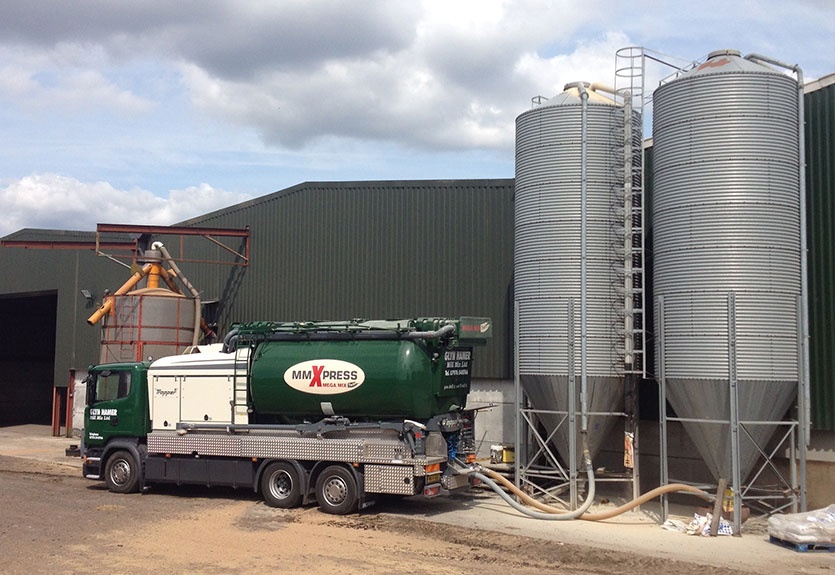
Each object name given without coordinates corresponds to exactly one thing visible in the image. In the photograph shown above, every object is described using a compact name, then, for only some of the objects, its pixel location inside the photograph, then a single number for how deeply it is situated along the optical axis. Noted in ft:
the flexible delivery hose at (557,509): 49.24
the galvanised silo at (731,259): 48.88
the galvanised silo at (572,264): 55.72
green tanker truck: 53.16
